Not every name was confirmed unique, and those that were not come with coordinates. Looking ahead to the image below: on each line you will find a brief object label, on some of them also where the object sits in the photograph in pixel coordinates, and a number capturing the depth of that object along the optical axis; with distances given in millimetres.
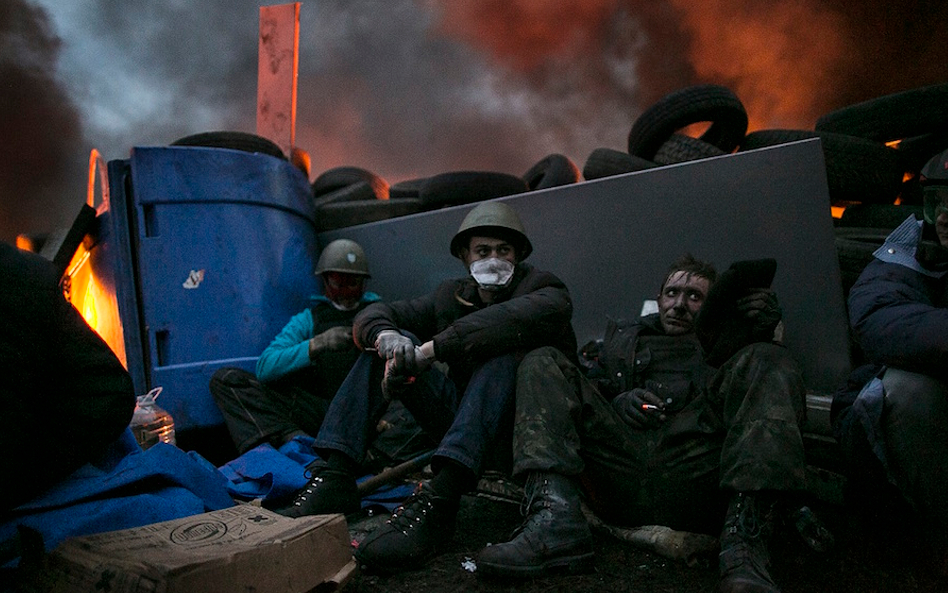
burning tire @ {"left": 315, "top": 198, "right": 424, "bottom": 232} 4434
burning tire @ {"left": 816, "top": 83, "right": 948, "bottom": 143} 3912
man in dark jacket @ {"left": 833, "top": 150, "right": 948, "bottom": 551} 1693
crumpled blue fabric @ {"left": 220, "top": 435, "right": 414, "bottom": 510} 2662
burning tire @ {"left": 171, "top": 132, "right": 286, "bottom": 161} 4273
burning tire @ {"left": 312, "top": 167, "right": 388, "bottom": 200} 5105
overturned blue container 3523
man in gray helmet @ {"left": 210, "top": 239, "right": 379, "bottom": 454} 3369
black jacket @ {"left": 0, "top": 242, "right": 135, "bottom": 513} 1281
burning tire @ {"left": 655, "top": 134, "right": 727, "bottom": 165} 3605
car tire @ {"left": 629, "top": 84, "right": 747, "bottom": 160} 3912
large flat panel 2842
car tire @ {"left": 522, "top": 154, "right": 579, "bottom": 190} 4395
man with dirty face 1738
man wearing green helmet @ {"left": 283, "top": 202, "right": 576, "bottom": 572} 1979
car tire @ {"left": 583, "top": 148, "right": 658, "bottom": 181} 3740
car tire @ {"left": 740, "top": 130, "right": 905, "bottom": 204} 3578
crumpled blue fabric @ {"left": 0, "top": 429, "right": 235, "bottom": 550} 1386
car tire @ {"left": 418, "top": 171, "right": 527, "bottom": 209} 4184
